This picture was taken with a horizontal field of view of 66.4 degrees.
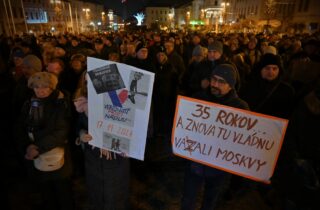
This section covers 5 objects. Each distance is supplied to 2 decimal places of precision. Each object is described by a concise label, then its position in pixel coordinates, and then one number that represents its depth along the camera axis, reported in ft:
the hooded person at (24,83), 12.98
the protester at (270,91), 12.10
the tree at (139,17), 334.67
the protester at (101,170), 9.30
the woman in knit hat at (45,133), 9.65
